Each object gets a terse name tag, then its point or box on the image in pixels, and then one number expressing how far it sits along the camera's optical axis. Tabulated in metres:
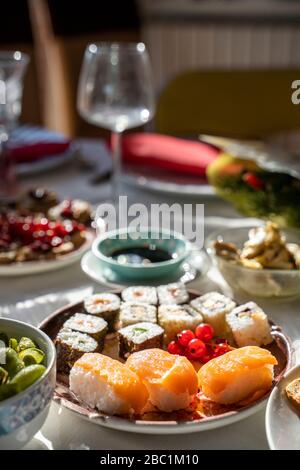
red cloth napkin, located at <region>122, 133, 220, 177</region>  1.30
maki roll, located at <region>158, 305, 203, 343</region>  0.87
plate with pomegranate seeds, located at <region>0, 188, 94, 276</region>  1.02
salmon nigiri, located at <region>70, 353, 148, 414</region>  0.75
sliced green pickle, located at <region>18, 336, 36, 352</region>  0.78
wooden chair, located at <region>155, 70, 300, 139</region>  1.73
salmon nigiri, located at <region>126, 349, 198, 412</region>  0.76
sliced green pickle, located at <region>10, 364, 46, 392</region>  0.73
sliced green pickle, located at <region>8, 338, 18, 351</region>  0.78
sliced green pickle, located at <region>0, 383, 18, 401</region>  0.72
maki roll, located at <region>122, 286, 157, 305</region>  0.91
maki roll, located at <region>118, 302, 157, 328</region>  0.87
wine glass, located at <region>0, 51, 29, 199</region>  1.22
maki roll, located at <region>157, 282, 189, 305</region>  0.91
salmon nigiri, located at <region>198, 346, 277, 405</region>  0.77
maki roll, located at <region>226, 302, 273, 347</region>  0.85
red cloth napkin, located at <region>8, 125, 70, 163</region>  1.36
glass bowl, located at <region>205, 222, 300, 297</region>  0.94
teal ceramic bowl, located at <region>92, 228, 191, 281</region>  0.99
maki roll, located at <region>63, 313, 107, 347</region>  0.85
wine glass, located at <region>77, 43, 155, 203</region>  1.18
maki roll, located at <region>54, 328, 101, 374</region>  0.82
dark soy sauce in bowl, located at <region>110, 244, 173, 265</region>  1.02
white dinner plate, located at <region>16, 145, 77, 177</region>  1.34
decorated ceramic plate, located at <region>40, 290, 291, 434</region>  0.74
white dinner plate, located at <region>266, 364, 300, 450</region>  0.73
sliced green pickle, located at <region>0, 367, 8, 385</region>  0.73
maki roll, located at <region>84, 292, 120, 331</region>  0.88
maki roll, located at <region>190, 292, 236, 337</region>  0.88
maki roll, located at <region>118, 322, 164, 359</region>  0.83
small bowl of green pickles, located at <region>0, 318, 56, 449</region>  0.71
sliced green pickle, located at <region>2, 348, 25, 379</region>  0.75
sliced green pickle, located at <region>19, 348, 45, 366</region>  0.76
